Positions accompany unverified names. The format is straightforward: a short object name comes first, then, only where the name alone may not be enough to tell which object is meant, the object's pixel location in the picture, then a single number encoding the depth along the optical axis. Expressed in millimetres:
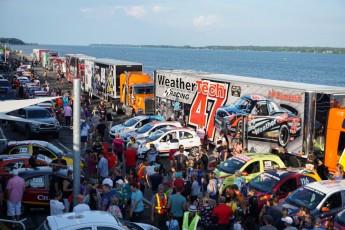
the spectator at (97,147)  17500
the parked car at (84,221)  8438
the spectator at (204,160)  16469
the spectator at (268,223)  9672
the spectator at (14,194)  12203
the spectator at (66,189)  12562
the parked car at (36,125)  24797
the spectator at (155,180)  13703
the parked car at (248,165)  15352
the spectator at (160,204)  11555
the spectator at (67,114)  28469
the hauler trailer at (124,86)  31969
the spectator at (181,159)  16258
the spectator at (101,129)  23078
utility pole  11438
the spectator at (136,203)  11555
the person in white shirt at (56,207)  11148
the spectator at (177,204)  11242
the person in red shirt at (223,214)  10430
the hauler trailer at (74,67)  46625
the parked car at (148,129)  22438
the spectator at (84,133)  21828
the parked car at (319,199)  11727
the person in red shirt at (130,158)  16781
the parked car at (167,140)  20953
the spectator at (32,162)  14703
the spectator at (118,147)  18984
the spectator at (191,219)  9789
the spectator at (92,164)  16641
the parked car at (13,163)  14541
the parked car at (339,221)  10992
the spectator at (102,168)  15570
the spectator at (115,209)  10601
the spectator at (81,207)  10398
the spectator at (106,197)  11688
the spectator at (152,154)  17281
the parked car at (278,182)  13266
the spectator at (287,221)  10120
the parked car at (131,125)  24188
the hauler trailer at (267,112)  16891
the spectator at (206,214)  10383
